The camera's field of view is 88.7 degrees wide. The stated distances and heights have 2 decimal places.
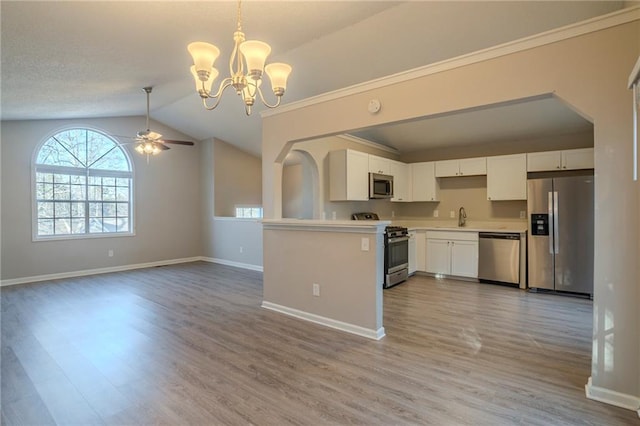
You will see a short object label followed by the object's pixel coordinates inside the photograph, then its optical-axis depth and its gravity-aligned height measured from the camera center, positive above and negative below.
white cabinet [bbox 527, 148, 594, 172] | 4.89 +0.79
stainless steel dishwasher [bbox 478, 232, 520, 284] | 5.14 -0.73
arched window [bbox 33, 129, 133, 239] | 5.84 +0.52
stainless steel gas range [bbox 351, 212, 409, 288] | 5.06 -0.70
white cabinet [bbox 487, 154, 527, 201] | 5.35 +0.57
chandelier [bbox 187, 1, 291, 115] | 1.99 +0.93
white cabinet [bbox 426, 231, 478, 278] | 5.54 -0.72
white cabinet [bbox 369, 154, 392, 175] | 5.66 +0.83
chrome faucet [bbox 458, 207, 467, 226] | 6.21 -0.10
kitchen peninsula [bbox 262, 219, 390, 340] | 3.24 -0.66
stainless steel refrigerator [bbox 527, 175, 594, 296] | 4.54 -0.33
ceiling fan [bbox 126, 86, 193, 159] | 4.66 +1.05
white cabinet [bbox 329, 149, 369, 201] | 5.19 +0.60
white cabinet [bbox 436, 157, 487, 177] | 5.75 +0.81
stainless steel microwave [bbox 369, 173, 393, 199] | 5.60 +0.46
